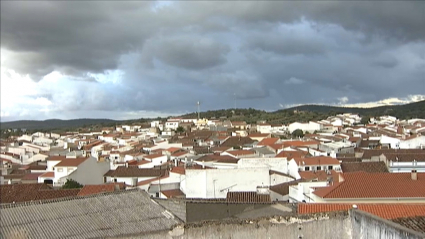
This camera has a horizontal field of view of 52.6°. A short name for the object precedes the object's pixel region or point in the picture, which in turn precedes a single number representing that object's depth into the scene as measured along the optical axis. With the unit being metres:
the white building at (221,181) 31.30
